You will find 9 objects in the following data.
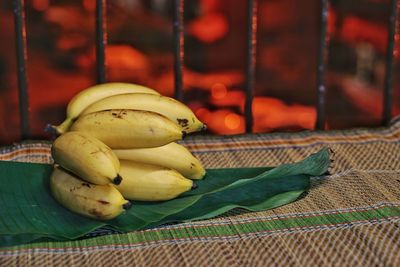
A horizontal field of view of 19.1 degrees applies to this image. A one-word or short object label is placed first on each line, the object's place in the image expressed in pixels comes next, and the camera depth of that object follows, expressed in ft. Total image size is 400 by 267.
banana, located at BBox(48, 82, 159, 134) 3.80
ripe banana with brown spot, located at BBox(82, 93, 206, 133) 3.80
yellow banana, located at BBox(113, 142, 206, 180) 3.74
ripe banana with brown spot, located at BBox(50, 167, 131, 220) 3.51
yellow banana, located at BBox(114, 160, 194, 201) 3.66
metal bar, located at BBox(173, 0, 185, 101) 4.69
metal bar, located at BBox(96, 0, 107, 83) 4.60
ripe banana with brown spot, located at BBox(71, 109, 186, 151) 3.64
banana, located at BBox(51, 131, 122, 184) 3.50
